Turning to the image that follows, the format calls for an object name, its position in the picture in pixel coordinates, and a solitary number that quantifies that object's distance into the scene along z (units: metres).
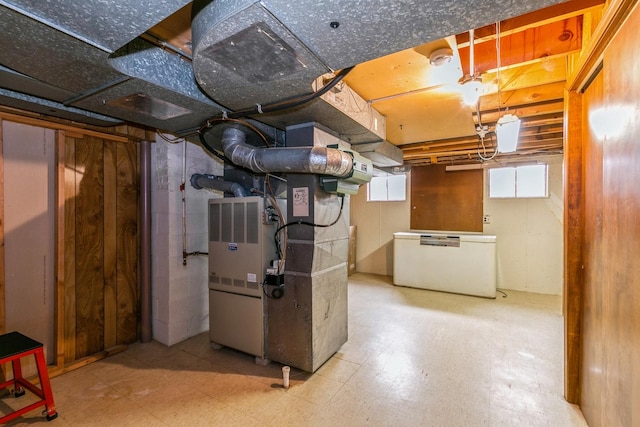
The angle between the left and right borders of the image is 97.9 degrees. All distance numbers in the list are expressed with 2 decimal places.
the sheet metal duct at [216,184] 2.77
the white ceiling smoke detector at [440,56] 1.58
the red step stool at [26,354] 1.66
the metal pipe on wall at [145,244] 2.83
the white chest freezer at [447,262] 4.29
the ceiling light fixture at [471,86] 1.49
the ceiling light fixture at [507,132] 1.90
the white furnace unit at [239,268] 2.41
